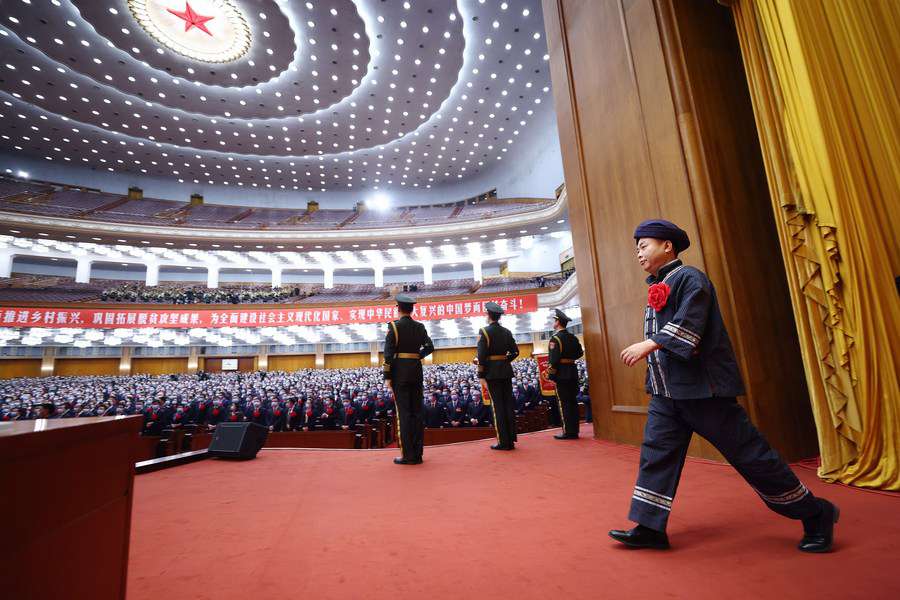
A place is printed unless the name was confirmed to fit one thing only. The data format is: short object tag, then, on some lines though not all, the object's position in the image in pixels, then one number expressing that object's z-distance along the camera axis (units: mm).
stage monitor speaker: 3623
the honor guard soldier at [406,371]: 3371
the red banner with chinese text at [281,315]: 16062
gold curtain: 2035
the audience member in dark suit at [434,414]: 6578
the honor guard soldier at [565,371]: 4141
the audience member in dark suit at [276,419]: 7102
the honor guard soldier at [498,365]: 3779
